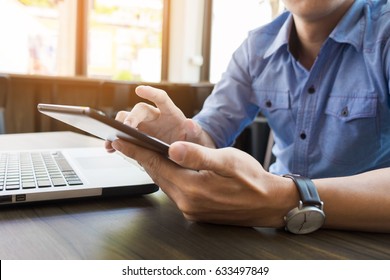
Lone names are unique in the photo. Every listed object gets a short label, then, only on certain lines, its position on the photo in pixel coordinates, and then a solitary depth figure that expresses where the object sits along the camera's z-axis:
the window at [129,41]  4.17
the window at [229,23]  3.50
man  0.46
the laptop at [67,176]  0.50
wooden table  0.38
